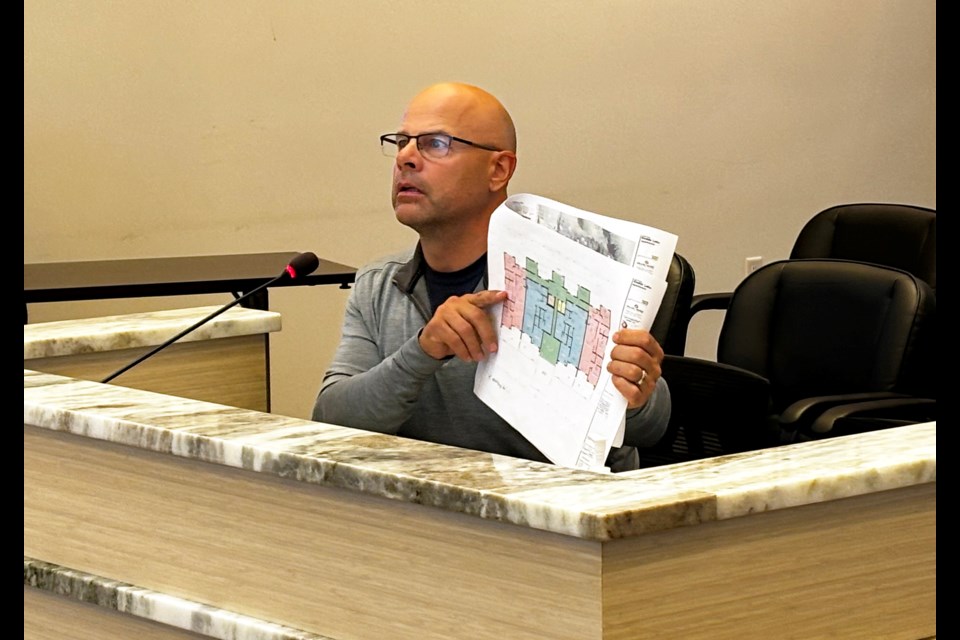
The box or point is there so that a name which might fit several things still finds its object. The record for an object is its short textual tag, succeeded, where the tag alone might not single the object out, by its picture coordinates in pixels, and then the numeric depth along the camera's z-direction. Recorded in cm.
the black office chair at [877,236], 694
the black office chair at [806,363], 421
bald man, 334
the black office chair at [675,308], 510
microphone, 340
